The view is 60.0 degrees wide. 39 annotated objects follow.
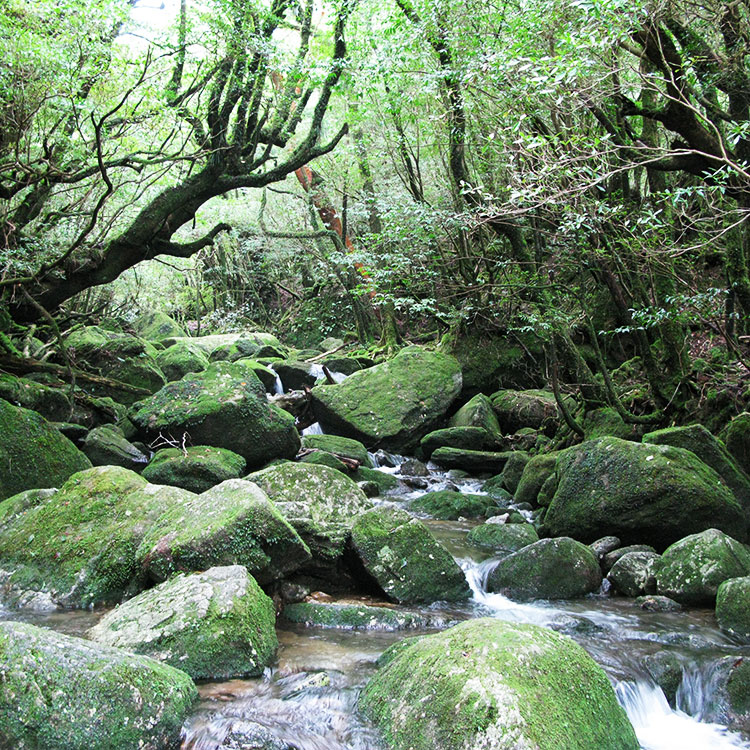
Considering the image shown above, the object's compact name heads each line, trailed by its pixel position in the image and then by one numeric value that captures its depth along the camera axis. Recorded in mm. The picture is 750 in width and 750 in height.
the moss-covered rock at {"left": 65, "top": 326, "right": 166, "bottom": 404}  13281
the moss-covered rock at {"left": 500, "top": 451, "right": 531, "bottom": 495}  10164
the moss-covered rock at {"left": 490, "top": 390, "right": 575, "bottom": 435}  11930
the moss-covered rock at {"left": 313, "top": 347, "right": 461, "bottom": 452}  12430
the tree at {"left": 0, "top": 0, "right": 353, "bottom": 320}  8695
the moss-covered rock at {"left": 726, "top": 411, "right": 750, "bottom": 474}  7539
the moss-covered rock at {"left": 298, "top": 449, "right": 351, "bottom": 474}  10141
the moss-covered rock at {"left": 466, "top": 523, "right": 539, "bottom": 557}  7406
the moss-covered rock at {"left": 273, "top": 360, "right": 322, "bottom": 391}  16453
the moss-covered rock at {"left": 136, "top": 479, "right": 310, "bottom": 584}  5078
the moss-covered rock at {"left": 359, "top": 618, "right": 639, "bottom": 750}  3115
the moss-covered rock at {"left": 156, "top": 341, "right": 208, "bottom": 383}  15422
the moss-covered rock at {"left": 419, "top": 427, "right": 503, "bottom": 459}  11945
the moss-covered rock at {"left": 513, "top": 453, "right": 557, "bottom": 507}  9336
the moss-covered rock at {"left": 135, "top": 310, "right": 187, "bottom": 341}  23297
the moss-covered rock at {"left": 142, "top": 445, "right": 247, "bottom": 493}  8375
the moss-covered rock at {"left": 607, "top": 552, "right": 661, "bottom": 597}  6246
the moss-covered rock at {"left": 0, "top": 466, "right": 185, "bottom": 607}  5539
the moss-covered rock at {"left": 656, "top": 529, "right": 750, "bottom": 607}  5801
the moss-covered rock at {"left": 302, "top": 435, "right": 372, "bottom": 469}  11164
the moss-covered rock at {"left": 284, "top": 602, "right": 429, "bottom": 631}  5297
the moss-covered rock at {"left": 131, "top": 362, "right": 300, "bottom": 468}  9625
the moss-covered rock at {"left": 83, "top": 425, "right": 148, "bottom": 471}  9219
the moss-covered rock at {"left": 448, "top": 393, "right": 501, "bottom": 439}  12312
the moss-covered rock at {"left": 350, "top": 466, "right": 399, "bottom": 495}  10312
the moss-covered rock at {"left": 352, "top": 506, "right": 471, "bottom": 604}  5887
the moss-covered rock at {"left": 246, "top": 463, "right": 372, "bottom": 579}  6012
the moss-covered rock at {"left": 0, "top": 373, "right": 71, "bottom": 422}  9430
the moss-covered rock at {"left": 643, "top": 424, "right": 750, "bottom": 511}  7152
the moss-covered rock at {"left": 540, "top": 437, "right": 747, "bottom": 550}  6781
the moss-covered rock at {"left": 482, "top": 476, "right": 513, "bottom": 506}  9750
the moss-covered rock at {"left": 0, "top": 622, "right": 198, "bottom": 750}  3010
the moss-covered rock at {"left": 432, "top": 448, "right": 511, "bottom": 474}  11336
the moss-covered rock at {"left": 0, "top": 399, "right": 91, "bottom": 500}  7067
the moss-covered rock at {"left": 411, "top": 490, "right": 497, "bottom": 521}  8938
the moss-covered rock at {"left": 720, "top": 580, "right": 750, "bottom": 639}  5176
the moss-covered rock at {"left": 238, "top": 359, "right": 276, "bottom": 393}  15609
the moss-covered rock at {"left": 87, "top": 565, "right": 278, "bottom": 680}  4199
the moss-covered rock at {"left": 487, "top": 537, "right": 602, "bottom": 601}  6219
